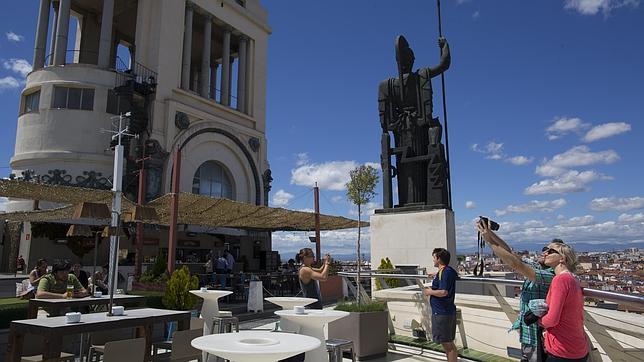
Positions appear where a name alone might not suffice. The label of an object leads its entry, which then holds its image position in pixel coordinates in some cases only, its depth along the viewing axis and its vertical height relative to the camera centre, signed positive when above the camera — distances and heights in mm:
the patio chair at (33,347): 5152 -1091
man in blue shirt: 5195 -626
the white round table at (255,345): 3047 -666
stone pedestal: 9805 +372
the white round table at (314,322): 4582 -713
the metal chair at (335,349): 5223 -1085
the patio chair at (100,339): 5305 -1117
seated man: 6914 -535
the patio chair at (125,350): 4195 -917
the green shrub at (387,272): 8461 -401
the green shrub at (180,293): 8914 -800
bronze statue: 10531 +2825
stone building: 20844 +6904
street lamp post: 6129 +434
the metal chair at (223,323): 6568 -1024
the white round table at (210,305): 7027 -816
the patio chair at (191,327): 5742 -1023
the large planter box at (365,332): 6469 -1125
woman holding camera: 5704 -288
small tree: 11367 +1716
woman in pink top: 3033 -428
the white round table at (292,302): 5688 -615
